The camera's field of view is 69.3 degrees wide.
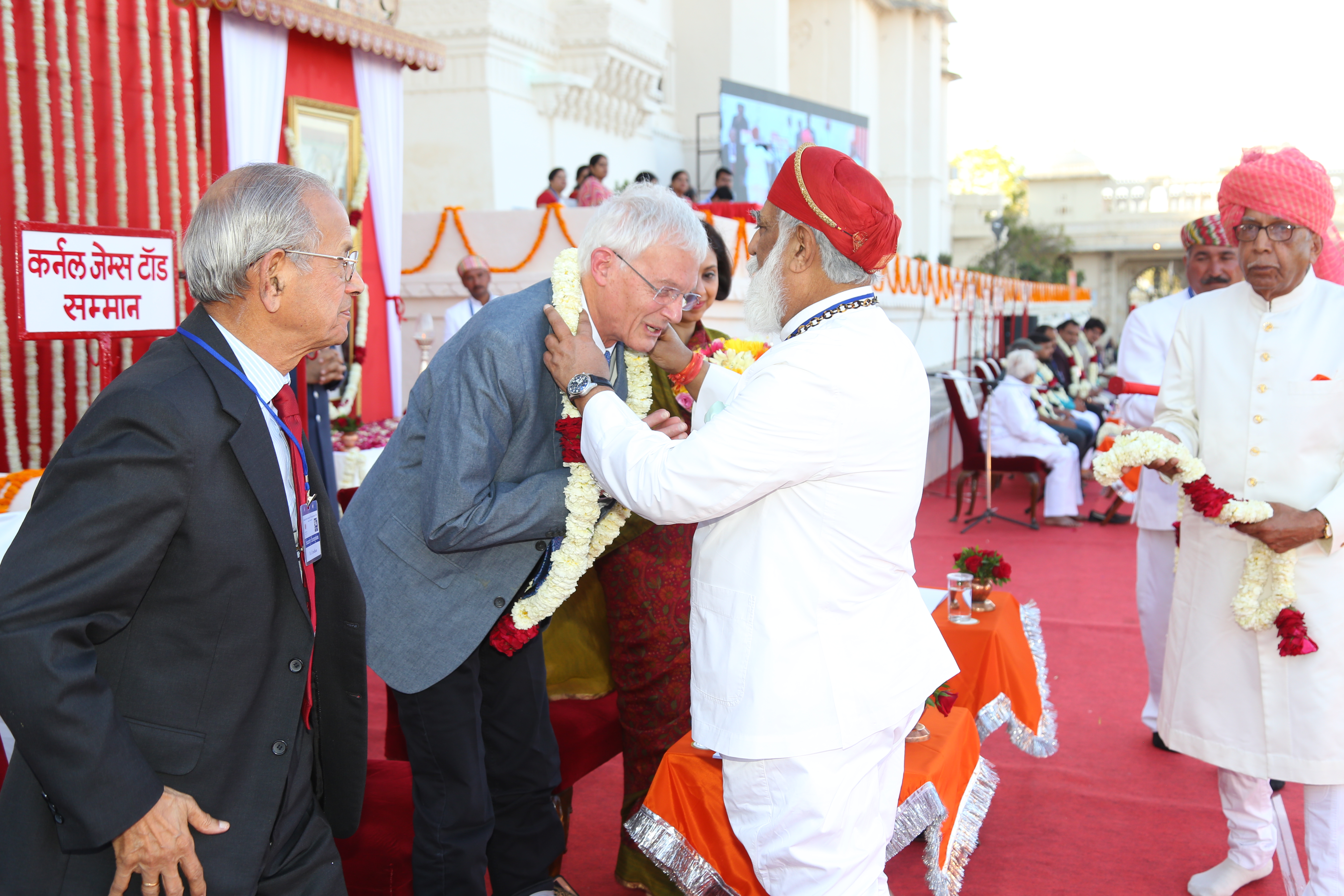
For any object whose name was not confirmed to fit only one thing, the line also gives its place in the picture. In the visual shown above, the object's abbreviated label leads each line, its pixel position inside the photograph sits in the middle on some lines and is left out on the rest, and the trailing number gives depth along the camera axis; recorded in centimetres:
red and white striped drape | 518
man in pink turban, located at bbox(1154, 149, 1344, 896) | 266
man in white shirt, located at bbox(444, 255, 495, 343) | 745
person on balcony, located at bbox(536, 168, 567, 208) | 1062
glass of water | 361
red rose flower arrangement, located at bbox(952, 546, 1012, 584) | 379
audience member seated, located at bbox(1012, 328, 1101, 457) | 999
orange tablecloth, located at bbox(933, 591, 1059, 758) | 342
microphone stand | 859
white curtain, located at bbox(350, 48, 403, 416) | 759
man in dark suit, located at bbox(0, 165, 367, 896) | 129
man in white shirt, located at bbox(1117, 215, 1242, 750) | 402
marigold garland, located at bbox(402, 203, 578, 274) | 955
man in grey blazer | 202
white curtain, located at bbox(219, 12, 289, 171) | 638
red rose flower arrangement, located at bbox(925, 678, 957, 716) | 284
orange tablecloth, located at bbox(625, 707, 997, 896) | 231
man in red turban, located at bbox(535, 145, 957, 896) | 180
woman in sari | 277
